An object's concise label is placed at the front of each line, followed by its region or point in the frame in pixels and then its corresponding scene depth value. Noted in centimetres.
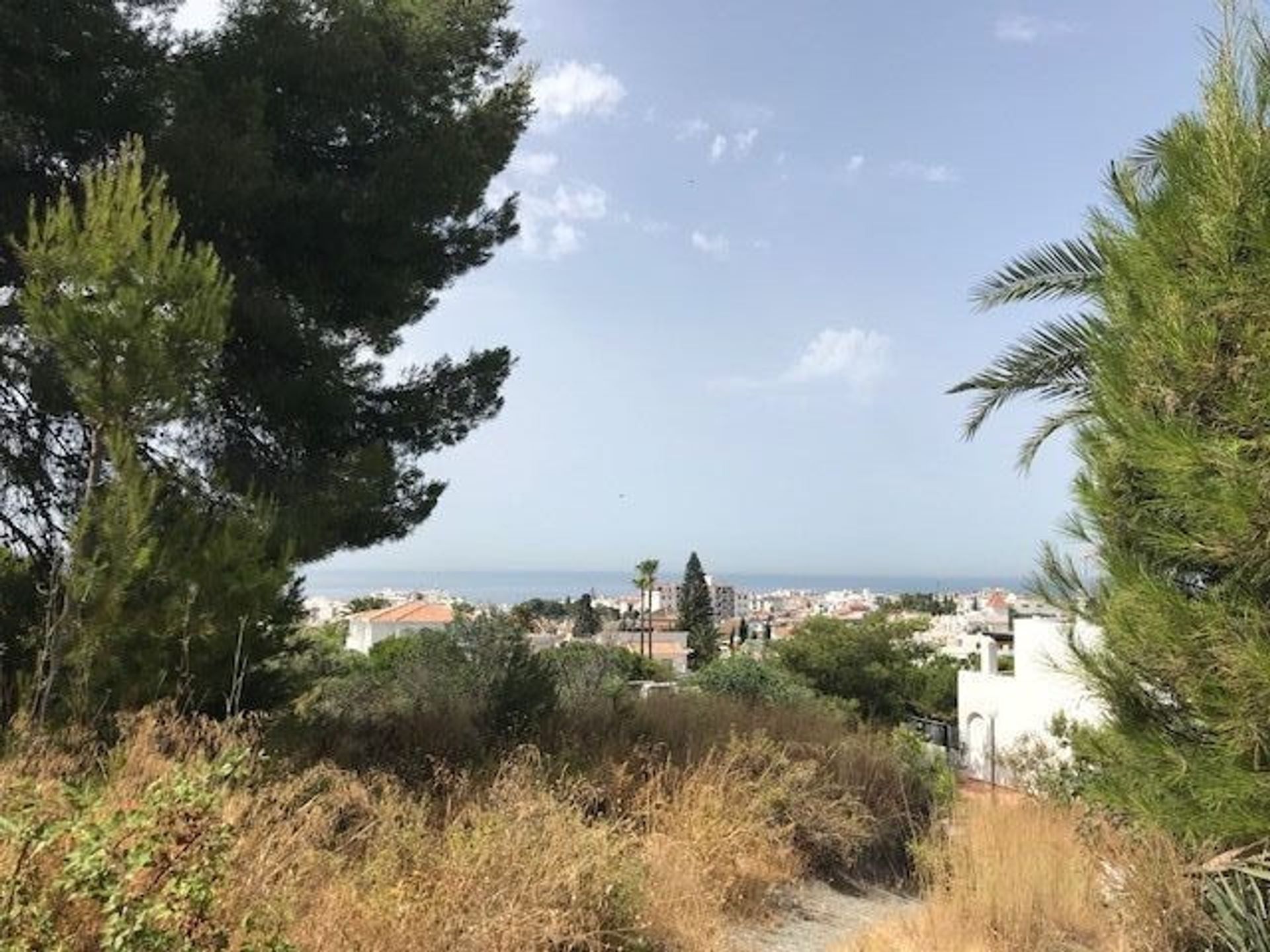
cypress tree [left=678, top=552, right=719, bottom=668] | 8419
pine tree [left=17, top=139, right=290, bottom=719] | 554
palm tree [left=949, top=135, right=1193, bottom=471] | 1026
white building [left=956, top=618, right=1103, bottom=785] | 1834
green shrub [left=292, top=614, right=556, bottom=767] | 755
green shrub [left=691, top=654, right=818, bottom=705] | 1289
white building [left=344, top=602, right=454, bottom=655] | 6059
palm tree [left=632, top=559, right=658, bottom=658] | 6412
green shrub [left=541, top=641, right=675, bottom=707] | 1084
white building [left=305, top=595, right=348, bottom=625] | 7719
